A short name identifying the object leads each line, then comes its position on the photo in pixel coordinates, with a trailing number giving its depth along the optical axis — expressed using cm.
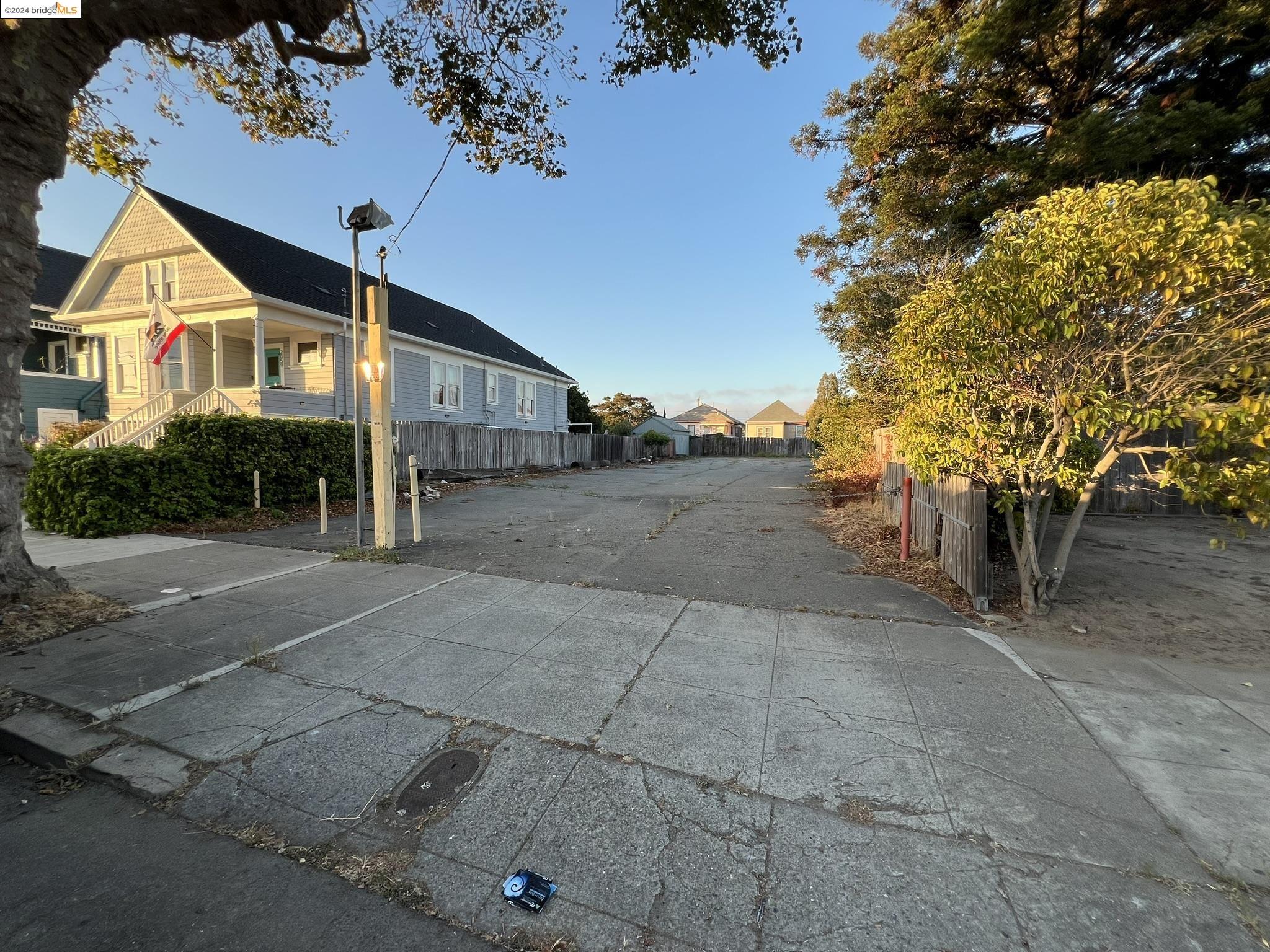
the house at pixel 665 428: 5419
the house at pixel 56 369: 1584
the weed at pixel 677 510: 896
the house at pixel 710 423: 8000
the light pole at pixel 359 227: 655
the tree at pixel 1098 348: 365
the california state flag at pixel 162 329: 1020
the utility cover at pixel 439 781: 239
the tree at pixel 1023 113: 826
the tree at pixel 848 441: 1288
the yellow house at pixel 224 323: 1412
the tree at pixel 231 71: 413
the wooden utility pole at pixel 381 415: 672
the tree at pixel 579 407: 3647
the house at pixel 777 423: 7731
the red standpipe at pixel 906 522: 689
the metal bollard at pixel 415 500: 741
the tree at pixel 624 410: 5466
